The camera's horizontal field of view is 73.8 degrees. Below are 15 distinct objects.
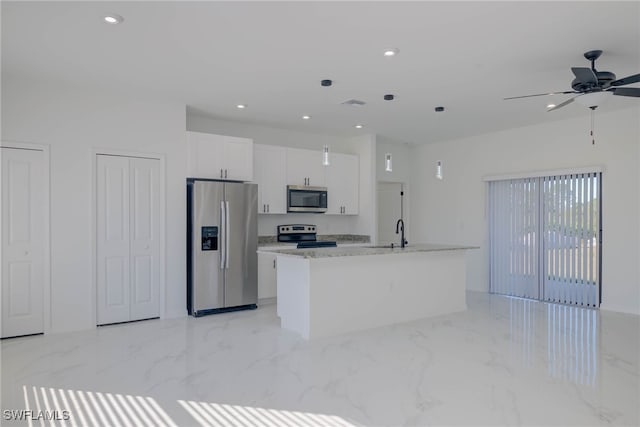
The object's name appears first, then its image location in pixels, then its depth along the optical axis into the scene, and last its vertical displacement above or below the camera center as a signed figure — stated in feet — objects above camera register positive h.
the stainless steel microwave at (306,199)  21.86 +0.65
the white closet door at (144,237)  16.97 -1.05
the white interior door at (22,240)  14.53 -1.02
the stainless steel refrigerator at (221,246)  17.78 -1.49
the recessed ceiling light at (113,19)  10.05 +4.60
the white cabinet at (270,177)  20.99 +1.71
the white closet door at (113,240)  16.25 -1.13
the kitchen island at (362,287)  14.75 -2.89
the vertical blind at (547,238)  19.57 -1.31
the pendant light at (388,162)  16.00 +1.87
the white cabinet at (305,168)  22.11 +2.30
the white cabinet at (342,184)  23.59 +1.54
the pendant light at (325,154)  15.40 +2.07
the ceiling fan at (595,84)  11.29 +3.49
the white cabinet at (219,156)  18.43 +2.46
